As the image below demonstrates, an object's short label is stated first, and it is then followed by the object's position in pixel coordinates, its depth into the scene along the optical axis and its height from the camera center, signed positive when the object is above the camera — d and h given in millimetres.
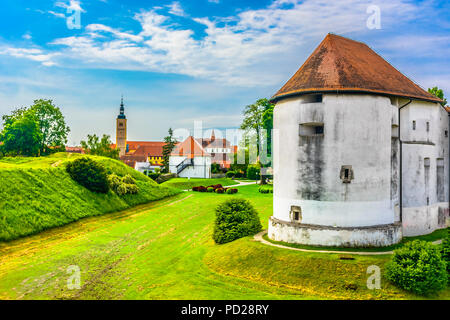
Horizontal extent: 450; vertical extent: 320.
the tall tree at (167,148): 72438 +2298
